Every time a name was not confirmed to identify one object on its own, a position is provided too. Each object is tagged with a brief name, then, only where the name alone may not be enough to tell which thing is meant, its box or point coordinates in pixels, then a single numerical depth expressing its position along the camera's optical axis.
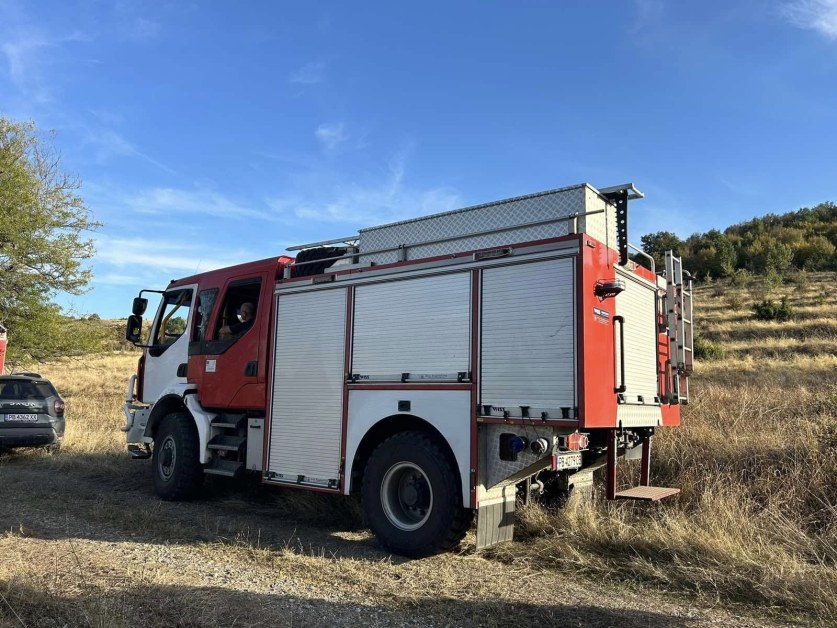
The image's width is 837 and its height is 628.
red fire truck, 5.27
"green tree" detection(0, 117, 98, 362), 18.06
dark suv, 11.35
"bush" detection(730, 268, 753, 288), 39.38
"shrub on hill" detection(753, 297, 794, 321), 27.95
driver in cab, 7.97
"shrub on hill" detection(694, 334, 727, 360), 20.95
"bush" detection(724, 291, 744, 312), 32.78
